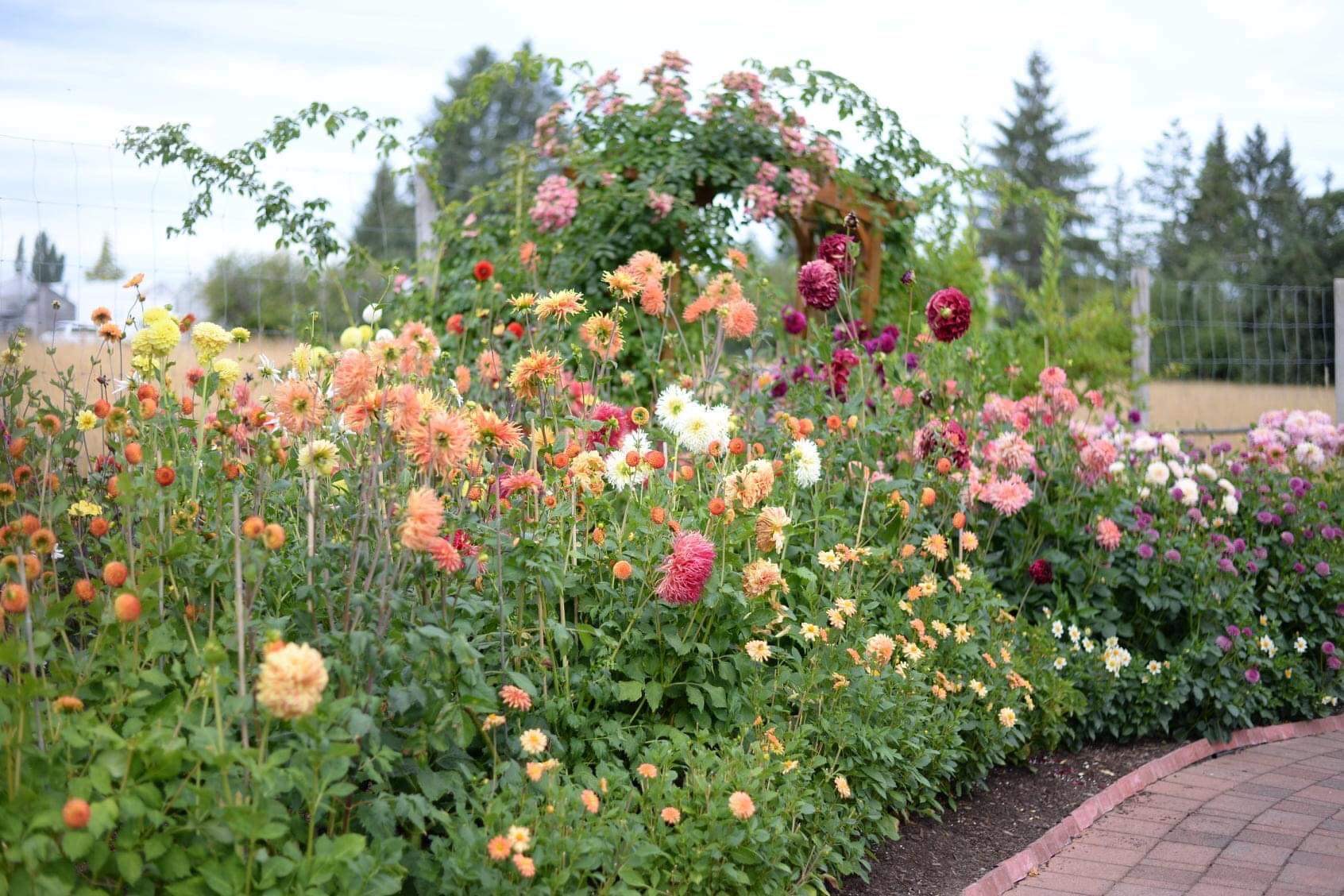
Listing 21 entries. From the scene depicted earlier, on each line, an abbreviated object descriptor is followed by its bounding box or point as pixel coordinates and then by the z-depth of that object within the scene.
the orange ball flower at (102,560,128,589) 1.81
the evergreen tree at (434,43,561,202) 30.09
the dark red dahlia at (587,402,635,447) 2.86
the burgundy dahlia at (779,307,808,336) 4.39
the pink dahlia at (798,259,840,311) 3.68
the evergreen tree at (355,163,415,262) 23.86
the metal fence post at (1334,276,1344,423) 8.88
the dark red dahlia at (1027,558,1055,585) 3.83
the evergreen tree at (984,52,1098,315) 33.66
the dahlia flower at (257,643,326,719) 1.57
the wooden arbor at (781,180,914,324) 6.85
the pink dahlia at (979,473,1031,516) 3.65
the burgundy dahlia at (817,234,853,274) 3.72
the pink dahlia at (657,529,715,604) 2.35
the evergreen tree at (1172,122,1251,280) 29.00
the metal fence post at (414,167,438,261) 6.50
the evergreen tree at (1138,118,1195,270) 32.81
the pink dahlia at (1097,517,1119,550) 3.90
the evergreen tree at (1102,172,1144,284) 32.38
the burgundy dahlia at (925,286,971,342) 3.59
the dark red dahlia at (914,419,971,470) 3.52
